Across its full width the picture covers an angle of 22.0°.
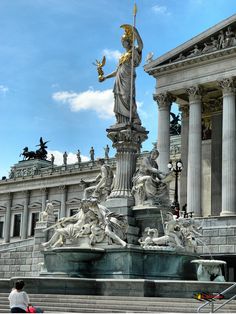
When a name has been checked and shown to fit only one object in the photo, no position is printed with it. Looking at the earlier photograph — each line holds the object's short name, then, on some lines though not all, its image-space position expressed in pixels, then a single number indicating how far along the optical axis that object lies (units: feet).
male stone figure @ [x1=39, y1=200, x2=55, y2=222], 140.72
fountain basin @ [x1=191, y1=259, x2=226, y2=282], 68.39
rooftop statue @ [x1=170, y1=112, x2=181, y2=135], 265.60
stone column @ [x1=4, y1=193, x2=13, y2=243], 309.63
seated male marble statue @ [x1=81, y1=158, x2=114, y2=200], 79.61
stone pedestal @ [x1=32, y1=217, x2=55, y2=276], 127.21
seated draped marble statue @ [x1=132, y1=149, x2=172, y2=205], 74.49
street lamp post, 125.76
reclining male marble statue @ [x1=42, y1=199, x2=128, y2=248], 70.33
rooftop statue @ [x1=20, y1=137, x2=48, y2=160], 339.57
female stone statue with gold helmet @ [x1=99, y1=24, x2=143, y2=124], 80.89
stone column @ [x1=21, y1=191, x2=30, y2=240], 301.63
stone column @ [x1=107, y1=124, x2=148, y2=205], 77.36
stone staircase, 54.13
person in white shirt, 40.91
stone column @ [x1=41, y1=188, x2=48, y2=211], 298.35
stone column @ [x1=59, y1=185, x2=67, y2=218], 290.15
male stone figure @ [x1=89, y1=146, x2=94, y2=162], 288.10
